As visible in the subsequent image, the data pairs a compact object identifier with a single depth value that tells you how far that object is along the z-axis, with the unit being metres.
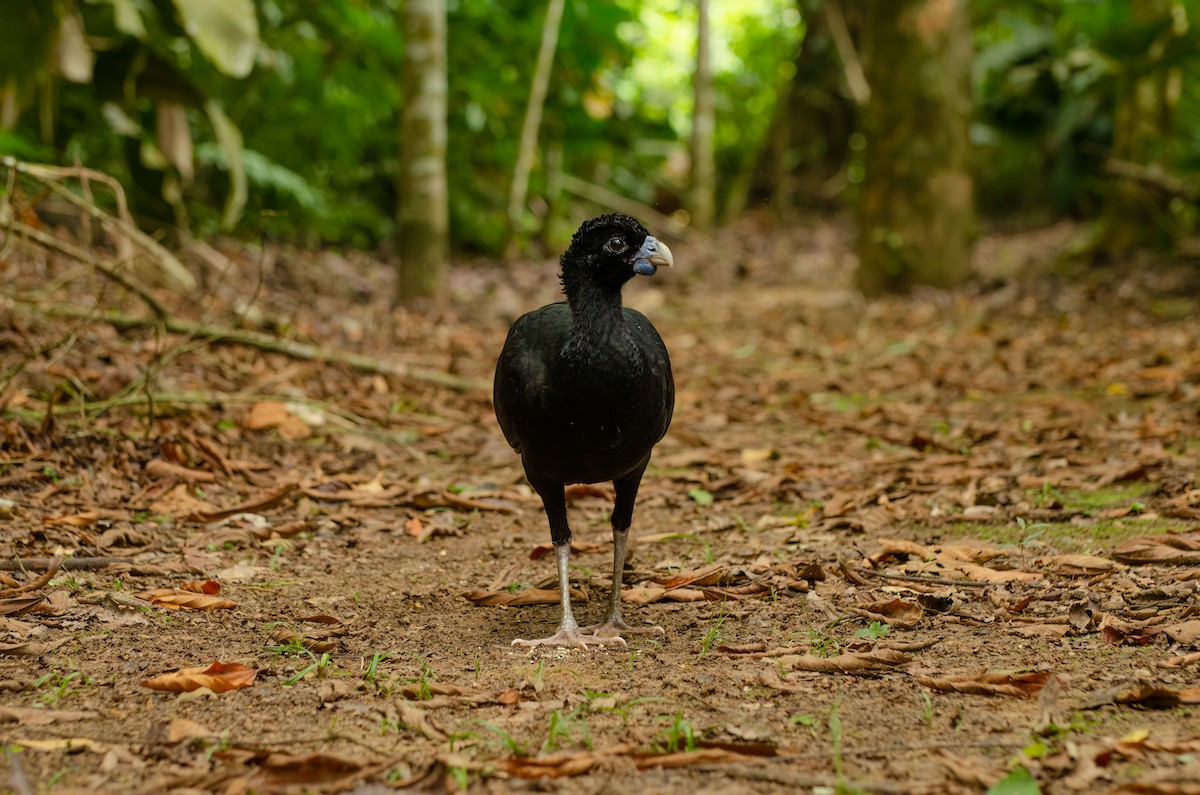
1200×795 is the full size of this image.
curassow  3.75
